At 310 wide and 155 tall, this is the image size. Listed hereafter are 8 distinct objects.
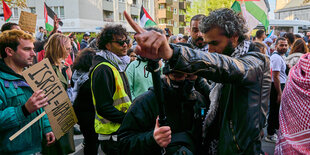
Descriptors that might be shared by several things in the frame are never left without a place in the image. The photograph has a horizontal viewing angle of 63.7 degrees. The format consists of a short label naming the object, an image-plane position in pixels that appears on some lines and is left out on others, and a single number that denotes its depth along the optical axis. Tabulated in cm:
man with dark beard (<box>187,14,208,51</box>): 384
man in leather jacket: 133
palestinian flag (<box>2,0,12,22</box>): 746
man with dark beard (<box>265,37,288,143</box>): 503
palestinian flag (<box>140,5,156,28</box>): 955
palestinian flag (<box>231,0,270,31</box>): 558
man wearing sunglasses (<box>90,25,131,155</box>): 278
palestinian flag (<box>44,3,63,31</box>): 814
